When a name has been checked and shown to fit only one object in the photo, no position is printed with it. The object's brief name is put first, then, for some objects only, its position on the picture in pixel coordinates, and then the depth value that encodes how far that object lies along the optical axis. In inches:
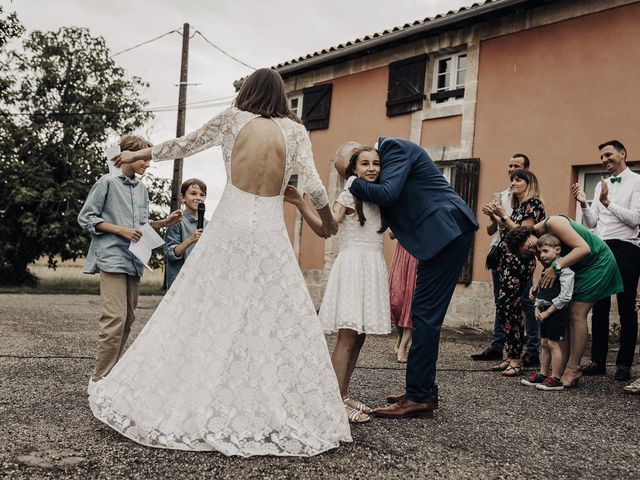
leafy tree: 769.6
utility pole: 762.4
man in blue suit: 160.1
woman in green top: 215.8
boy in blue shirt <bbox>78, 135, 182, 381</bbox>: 174.2
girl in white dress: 161.5
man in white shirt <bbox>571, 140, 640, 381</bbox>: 241.0
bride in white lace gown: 127.7
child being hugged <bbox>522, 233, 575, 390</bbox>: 214.1
